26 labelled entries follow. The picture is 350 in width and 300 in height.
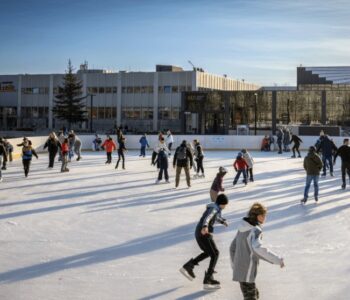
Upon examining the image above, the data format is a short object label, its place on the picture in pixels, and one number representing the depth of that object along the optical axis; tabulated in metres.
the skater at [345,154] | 14.11
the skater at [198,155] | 17.03
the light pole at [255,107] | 48.32
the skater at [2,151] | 16.64
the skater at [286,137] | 29.68
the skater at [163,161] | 15.65
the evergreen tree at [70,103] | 61.81
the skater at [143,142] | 24.92
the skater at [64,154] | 18.62
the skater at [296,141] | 25.38
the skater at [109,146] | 21.17
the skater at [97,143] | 30.84
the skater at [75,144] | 23.73
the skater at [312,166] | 12.15
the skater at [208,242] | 6.24
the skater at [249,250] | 4.91
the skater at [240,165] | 15.34
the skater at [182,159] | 14.25
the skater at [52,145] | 19.73
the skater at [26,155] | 17.25
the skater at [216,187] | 10.35
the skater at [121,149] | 19.60
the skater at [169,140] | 26.81
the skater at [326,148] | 17.39
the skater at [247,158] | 15.39
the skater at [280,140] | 28.83
